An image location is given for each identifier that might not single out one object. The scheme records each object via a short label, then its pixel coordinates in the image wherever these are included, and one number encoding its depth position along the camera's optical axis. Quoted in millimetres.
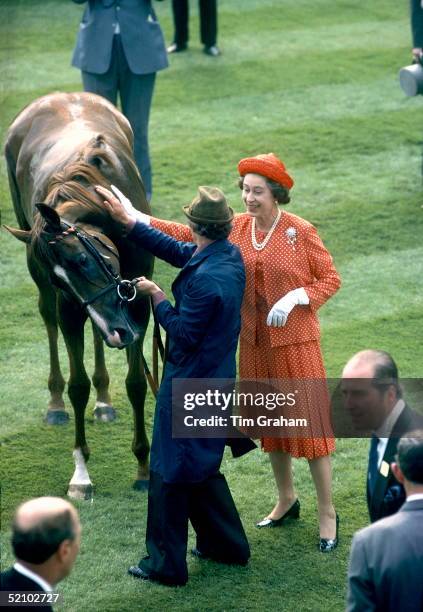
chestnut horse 11781
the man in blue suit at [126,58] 20500
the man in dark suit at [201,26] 27531
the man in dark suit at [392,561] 7824
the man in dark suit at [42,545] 7770
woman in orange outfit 11898
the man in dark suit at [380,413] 8953
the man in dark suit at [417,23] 23141
